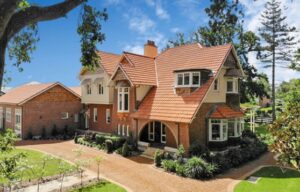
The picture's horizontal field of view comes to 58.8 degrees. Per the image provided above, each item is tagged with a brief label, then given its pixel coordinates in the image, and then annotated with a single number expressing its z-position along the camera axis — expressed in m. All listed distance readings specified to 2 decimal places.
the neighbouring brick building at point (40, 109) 33.16
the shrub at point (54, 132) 34.84
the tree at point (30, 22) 6.82
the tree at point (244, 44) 40.72
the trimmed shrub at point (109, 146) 25.12
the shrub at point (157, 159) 20.47
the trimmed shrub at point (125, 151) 23.55
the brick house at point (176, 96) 22.09
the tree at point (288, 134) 9.65
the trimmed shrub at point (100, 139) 26.99
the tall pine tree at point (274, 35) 47.06
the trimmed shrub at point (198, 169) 17.80
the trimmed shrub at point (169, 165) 19.16
